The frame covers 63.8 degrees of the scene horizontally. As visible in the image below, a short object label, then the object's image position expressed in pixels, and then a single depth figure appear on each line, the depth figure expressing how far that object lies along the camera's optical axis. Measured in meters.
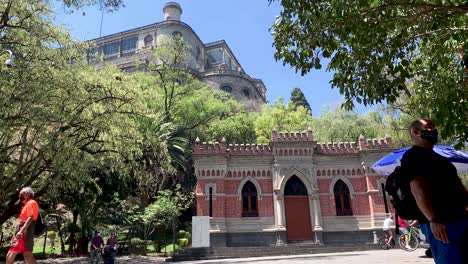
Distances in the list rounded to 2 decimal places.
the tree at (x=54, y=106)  11.18
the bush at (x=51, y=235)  22.50
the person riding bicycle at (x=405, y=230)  13.66
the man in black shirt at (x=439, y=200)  3.20
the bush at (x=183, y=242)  23.37
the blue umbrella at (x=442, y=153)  8.93
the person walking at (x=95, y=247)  14.27
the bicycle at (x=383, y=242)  17.55
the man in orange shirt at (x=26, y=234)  6.83
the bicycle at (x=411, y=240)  13.42
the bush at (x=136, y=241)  20.11
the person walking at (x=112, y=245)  13.88
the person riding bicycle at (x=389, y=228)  16.83
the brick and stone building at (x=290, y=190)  21.86
